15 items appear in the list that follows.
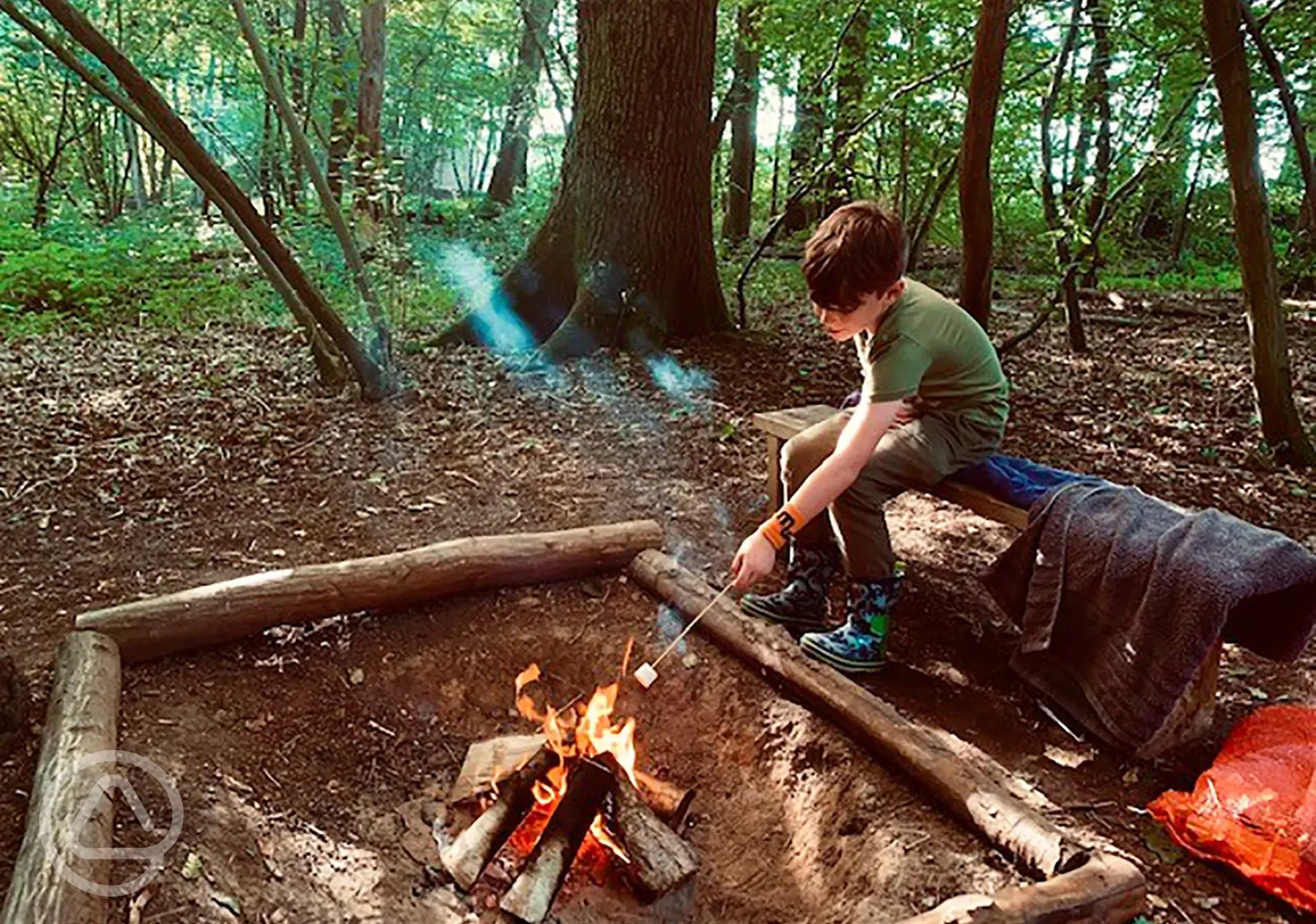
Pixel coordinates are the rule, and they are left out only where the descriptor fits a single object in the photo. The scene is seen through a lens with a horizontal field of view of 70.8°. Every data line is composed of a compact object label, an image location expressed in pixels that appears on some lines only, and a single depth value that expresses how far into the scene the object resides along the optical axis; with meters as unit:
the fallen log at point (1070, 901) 1.79
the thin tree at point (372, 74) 11.38
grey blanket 2.43
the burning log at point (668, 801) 2.59
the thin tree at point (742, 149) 12.70
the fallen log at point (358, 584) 2.78
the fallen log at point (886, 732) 2.04
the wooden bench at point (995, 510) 2.57
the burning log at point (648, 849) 2.33
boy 2.73
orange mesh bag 2.07
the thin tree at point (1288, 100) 4.46
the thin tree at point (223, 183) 3.70
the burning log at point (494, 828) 2.37
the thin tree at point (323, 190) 4.53
